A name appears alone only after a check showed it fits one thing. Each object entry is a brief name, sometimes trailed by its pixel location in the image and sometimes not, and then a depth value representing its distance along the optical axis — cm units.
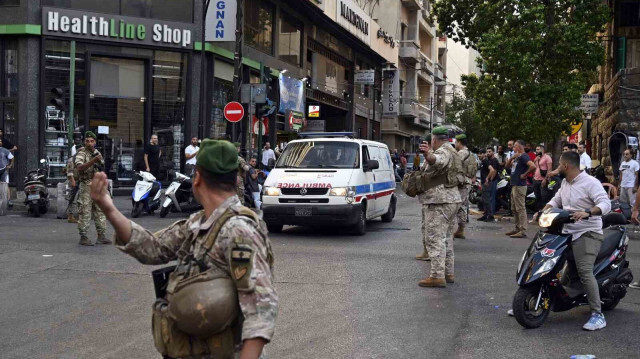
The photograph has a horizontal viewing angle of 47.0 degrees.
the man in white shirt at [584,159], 1866
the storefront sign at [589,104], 2481
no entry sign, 2058
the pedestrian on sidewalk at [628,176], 1717
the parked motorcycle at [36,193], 1664
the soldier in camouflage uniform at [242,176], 1580
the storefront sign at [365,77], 4216
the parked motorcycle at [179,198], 1695
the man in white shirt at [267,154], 2650
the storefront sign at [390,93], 5119
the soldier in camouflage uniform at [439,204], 855
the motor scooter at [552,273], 661
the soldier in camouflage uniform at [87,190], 1166
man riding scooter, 677
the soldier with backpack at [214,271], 282
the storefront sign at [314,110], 3572
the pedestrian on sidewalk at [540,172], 1759
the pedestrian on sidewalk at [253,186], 1859
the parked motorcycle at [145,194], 1670
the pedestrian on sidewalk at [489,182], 1769
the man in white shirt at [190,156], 1997
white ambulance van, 1327
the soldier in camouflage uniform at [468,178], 1286
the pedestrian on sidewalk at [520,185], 1398
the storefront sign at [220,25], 2428
